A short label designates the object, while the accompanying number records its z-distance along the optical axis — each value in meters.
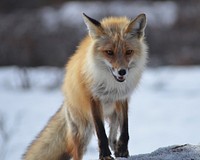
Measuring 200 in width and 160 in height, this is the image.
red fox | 8.59
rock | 7.68
